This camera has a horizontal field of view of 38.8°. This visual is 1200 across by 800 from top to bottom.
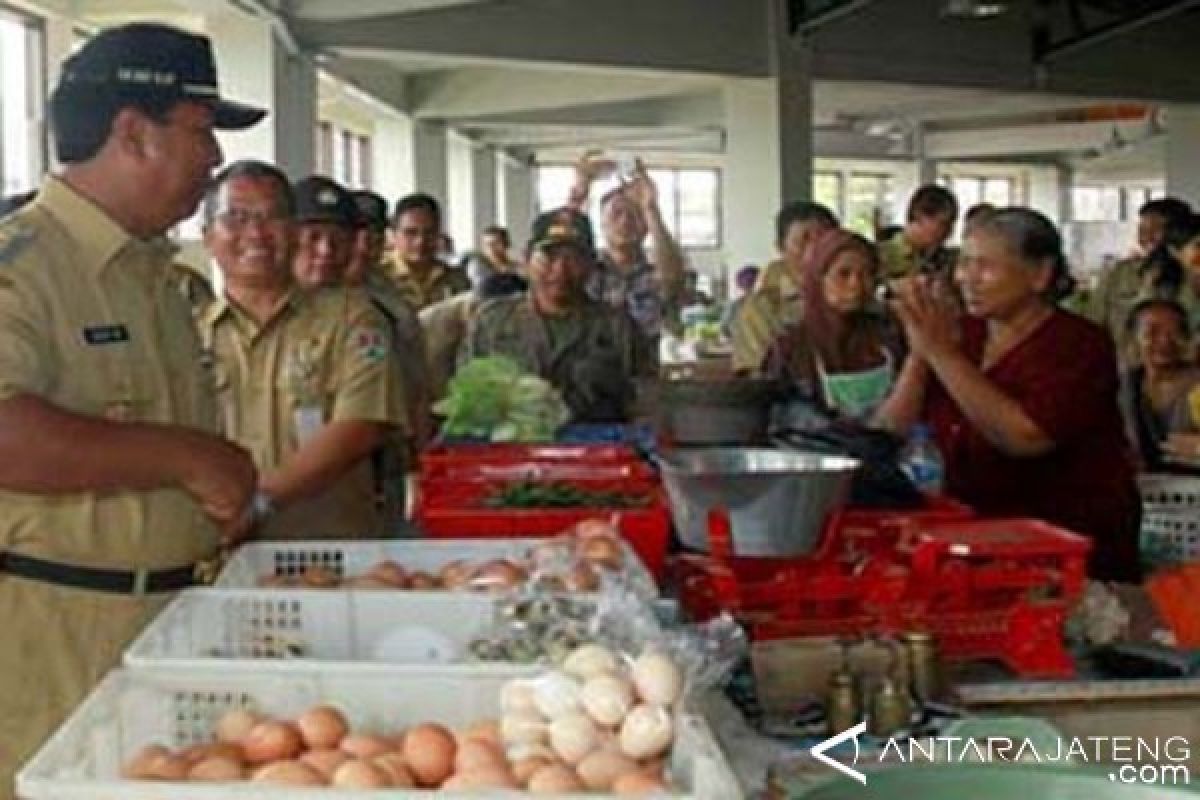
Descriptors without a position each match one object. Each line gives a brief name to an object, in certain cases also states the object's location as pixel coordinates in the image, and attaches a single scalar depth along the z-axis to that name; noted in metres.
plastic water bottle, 2.83
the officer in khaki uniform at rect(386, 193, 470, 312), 5.78
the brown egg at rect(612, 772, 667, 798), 1.32
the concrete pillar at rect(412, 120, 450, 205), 11.92
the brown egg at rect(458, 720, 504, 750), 1.48
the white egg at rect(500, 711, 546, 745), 1.48
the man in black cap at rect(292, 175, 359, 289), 3.63
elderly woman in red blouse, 2.74
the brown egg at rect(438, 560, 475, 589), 2.05
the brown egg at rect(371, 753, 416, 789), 1.39
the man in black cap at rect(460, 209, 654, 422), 4.35
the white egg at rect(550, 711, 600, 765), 1.44
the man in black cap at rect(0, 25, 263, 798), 2.07
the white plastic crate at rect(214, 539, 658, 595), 2.24
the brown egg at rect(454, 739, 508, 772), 1.41
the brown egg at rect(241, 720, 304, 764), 1.45
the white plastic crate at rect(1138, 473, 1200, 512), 3.69
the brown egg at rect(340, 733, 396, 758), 1.44
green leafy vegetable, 3.56
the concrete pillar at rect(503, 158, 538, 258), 16.98
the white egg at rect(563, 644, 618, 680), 1.57
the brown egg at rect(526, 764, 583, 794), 1.33
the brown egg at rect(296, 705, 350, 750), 1.48
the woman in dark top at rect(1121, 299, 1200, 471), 4.84
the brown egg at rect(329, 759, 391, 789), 1.35
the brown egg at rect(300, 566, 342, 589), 2.05
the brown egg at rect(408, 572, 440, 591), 2.05
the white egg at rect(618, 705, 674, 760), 1.44
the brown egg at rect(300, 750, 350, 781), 1.40
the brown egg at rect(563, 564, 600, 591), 1.96
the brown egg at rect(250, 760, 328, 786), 1.36
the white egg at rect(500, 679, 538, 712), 1.52
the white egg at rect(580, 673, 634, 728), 1.48
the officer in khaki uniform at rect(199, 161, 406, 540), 3.19
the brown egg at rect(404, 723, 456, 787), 1.43
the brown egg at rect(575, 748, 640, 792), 1.37
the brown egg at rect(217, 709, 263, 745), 1.51
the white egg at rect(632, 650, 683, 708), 1.51
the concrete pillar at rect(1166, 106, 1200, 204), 12.16
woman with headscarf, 3.77
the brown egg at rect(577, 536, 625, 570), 2.11
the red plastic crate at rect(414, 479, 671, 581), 2.52
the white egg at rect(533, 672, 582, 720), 1.51
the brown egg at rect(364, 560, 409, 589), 2.06
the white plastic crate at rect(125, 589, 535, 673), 1.86
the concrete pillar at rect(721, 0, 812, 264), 9.70
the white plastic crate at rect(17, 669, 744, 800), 1.54
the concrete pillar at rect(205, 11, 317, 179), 6.62
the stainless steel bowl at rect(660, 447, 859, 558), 2.30
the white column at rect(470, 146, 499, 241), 14.50
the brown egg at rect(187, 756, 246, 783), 1.37
